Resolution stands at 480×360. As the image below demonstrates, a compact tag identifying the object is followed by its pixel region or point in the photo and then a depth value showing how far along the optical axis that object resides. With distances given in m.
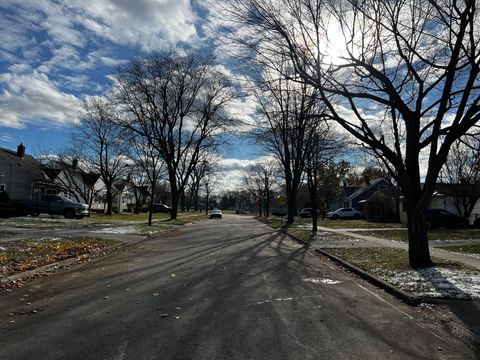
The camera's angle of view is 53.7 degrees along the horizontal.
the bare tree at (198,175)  78.31
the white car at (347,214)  64.56
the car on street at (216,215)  69.81
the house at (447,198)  46.44
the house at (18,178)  55.16
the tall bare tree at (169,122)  41.81
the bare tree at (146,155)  33.80
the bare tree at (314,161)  28.48
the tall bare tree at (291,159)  32.01
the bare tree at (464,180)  44.03
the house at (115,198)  80.16
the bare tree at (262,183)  74.12
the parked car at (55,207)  39.46
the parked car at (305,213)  75.69
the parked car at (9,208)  35.47
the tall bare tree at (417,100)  10.98
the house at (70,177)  64.29
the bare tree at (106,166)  59.56
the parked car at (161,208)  87.23
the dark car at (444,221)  35.53
